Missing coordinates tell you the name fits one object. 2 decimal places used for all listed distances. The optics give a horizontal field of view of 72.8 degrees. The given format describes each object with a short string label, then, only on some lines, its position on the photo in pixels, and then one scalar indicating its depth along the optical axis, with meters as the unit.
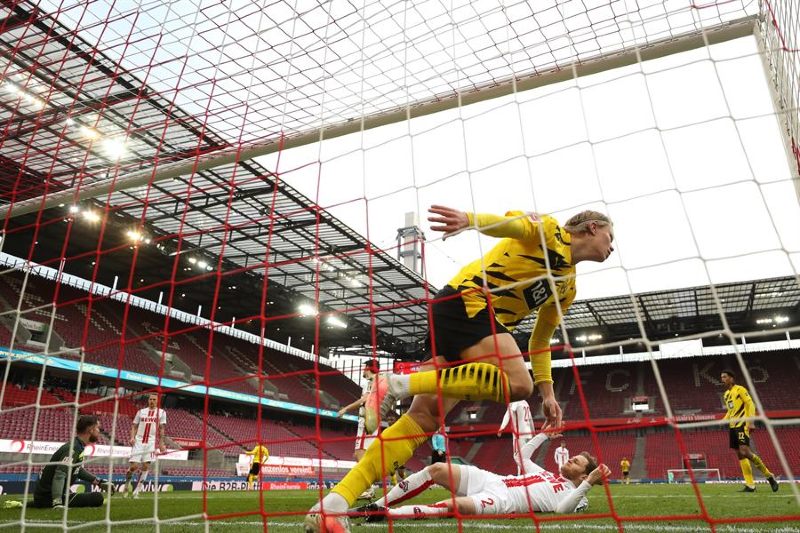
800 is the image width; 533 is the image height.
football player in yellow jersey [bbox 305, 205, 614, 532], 2.65
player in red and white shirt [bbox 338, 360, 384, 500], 5.68
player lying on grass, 3.66
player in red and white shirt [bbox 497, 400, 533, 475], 6.57
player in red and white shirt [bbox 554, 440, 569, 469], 13.30
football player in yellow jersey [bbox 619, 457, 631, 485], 21.86
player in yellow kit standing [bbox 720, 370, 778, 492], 8.03
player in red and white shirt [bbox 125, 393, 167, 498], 8.87
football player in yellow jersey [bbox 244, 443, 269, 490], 14.49
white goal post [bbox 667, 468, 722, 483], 22.14
